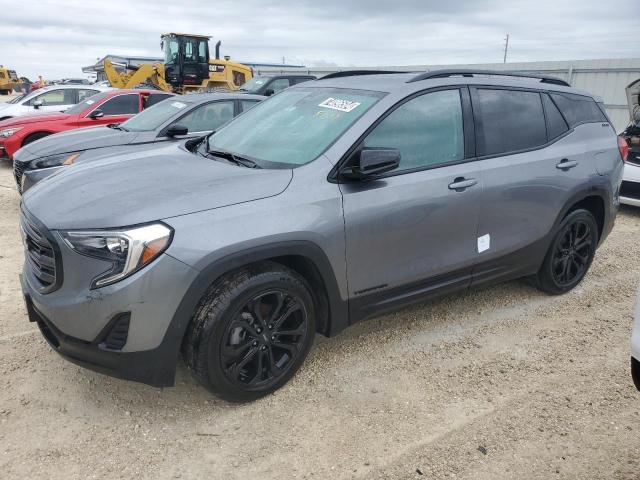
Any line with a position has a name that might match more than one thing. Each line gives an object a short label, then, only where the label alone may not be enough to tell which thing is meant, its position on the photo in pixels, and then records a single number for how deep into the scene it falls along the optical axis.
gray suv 2.46
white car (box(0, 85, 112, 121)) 12.48
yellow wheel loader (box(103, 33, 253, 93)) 17.88
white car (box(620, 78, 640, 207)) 7.23
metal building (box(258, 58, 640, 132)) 12.95
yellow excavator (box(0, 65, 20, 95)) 35.81
